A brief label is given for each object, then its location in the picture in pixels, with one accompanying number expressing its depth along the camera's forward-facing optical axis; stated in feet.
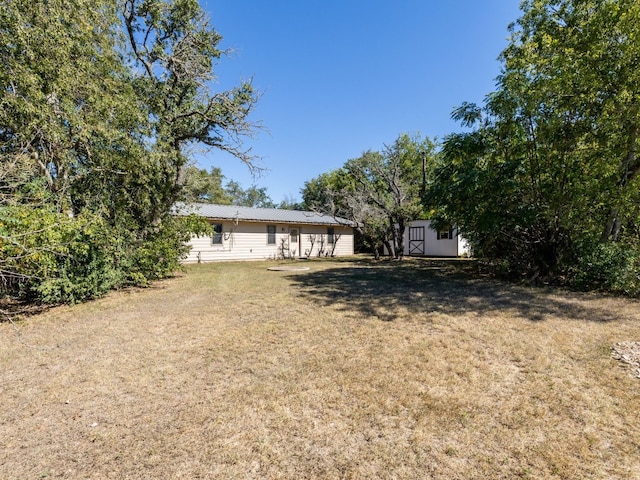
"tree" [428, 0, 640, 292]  23.18
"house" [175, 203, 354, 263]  51.16
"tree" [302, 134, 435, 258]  51.11
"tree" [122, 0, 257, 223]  28.14
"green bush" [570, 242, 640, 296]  22.45
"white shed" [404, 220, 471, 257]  62.95
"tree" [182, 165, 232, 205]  33.14
